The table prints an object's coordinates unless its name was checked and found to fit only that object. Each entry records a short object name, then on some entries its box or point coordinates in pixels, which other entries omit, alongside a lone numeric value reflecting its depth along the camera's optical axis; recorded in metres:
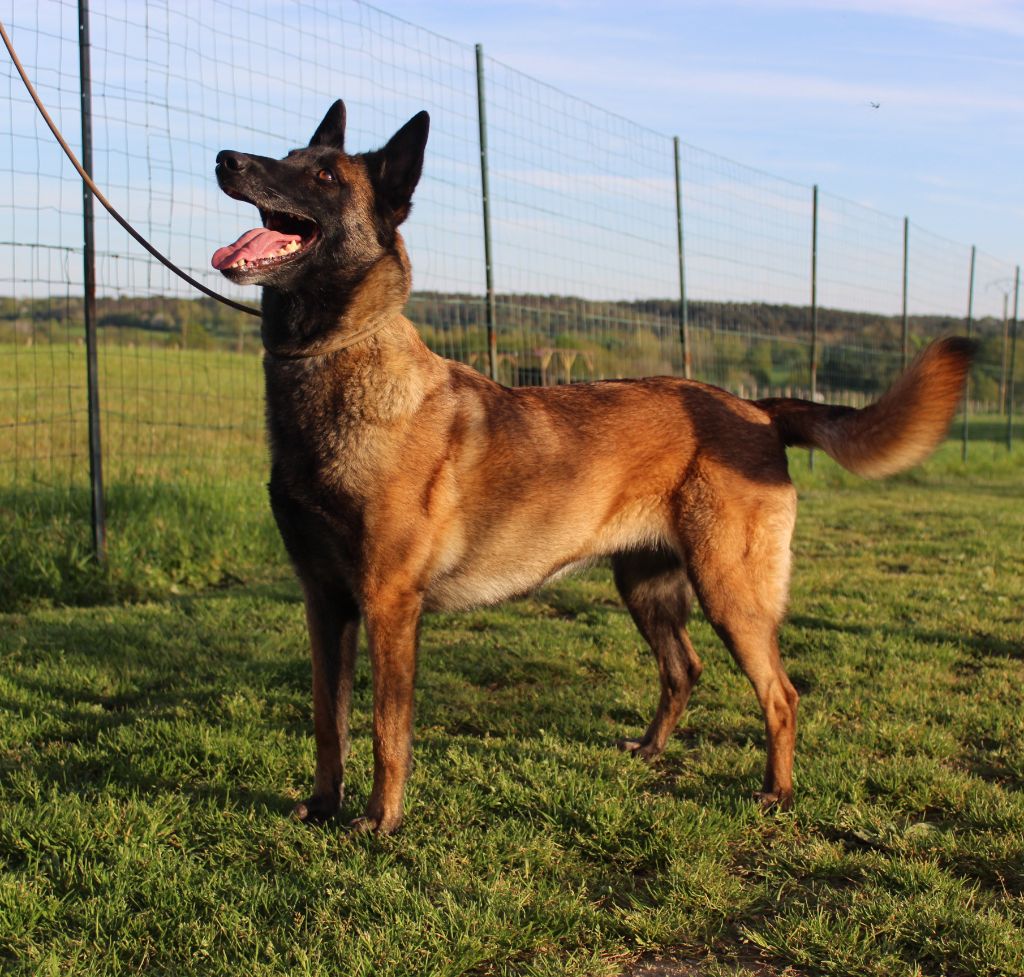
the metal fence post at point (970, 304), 18.69
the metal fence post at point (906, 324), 15.45
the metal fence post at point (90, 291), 5.74
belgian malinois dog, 3.04
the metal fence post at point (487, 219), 7.75
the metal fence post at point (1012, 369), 19.28
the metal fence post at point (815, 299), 12.83
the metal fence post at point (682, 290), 10.40
